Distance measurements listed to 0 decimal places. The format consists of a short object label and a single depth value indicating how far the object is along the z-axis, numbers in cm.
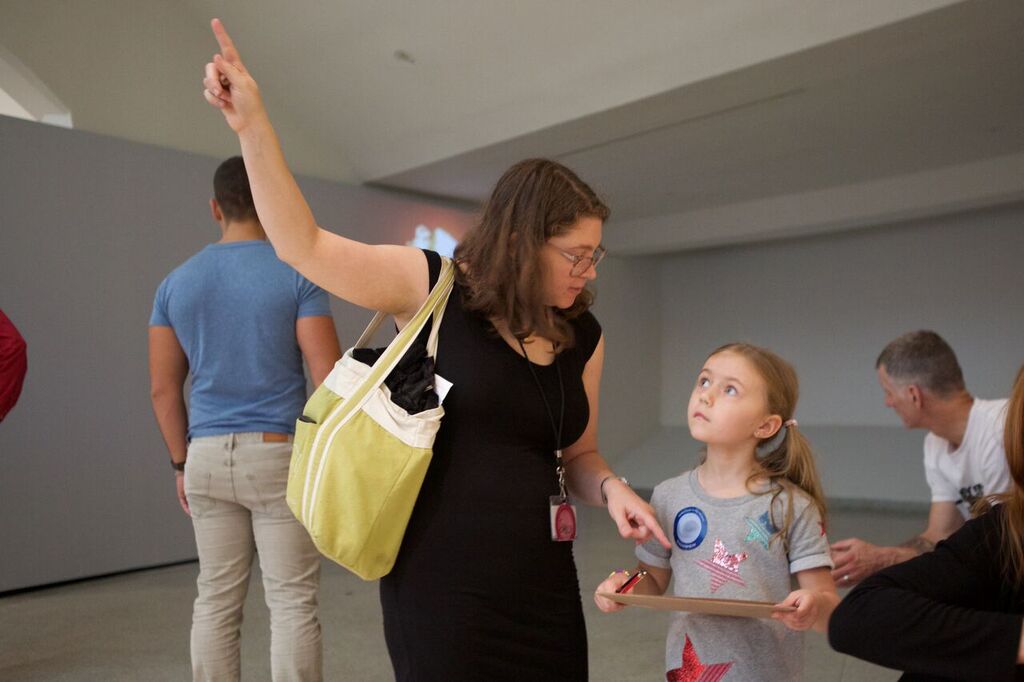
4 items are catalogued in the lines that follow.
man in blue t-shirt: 203
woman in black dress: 130
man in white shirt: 227
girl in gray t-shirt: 148
